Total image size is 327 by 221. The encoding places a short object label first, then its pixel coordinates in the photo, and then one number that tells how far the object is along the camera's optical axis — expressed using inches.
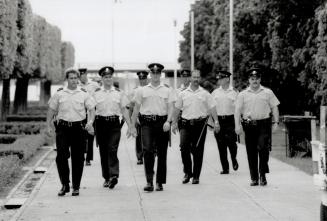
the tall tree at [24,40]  1437.0
